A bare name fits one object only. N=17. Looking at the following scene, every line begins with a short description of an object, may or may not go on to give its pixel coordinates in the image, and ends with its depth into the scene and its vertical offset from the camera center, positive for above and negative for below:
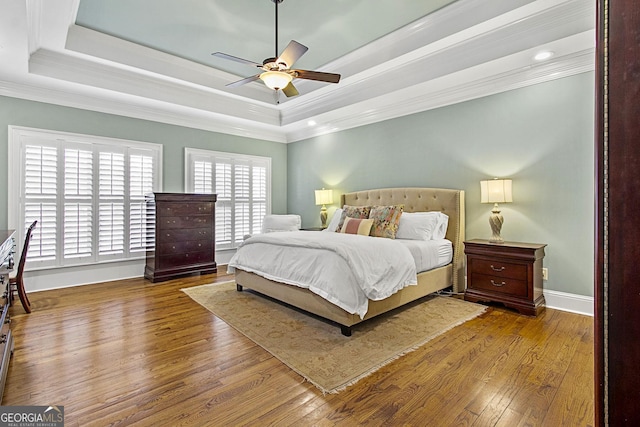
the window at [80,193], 4.10 +0.32
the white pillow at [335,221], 4.75 -0.09
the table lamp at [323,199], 5.81 +0.29
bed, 2.92 -0.73
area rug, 2.26 -1.04
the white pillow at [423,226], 4.00 -0.14
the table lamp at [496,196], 3.55 +0.20
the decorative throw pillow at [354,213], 4.54 +0.03
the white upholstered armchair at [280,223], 5.93 -0.15
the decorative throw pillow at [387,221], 4.13 -0.08
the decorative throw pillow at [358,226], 4.16 -0.15
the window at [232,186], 5.62 +0.54
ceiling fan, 2.82 +1.37
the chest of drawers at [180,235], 4.77 -0.31
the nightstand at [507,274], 3.25 -0.64
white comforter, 2.73 -0.48
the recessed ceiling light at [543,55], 3.19 +1.60
